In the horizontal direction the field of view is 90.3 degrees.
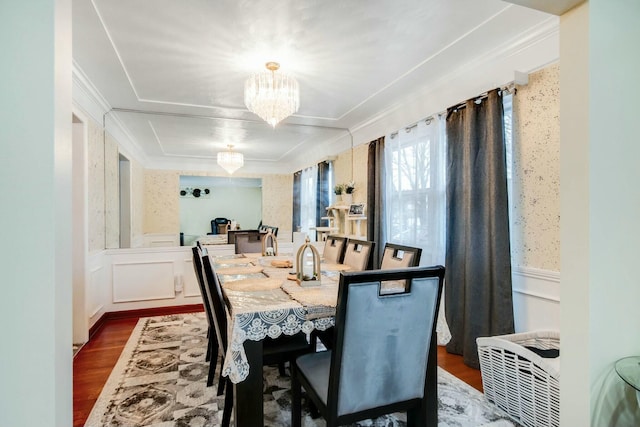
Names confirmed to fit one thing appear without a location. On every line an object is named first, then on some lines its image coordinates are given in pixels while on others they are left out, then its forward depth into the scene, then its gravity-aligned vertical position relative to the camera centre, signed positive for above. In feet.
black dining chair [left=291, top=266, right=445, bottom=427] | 3.98 -1.79
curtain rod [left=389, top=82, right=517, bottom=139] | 7.63 +2.99
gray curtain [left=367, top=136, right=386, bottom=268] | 12.40 +0.65
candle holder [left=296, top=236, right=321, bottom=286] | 6.61 -1.16
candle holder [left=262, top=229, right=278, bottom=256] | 10.96 -1.24
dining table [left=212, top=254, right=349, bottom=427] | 4.70 -1.73
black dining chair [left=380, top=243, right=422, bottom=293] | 6.64 -1.13
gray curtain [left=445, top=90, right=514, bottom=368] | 7.63 -0.44
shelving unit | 14.28 -0.43
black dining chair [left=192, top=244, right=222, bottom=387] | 6.66 -2.32
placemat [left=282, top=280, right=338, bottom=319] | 5.18 -1.51
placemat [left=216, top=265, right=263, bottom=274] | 8.13 -1.52
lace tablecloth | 4.62 -1.72
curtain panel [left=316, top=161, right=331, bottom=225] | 16.94 +1.10
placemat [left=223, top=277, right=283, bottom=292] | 6.29 -1.50
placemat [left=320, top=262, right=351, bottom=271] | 8.77 -1.58
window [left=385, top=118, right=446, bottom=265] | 9.89 +0.81
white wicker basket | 5.48 -3.11
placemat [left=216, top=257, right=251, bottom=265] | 9.78 -1.53
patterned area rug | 5.98 -3.94
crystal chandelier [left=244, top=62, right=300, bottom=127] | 8.05 +3.05
